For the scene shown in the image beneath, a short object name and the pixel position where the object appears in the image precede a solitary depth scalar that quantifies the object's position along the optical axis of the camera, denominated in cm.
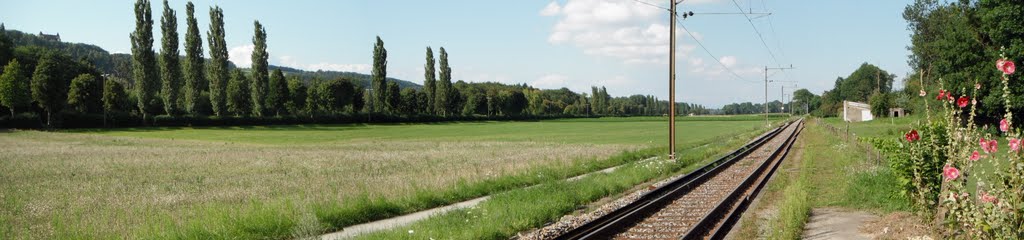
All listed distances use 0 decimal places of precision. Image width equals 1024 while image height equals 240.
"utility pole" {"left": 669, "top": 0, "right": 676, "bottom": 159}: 2991
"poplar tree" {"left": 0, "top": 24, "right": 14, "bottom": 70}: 8703
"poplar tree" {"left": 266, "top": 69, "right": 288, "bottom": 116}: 10369
